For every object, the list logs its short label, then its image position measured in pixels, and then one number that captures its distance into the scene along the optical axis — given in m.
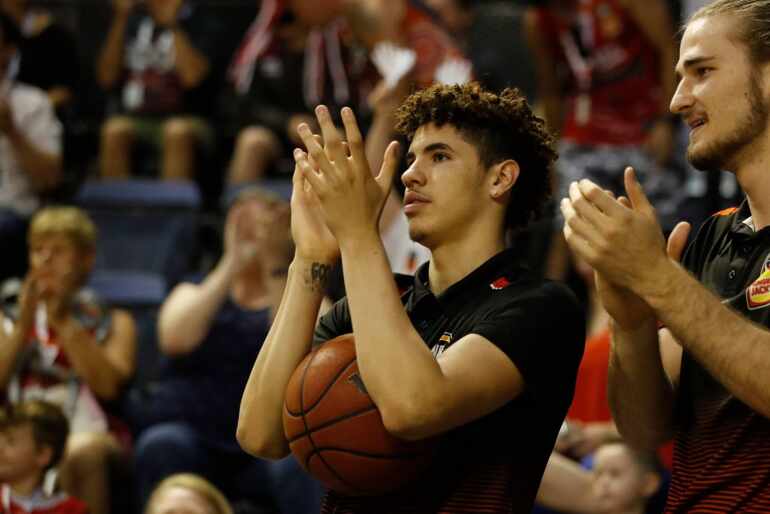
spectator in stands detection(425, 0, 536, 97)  16.80
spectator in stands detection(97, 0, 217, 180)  15.88
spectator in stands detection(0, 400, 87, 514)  9.95
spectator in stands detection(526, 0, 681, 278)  13.80
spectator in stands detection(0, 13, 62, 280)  14.48
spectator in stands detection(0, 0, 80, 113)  15.85
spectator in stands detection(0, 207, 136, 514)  10.95
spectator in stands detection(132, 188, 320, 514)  10.79
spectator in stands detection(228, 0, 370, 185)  14.91
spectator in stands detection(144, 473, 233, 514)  9.31
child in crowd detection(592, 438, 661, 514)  9.74
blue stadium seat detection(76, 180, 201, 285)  15.08
